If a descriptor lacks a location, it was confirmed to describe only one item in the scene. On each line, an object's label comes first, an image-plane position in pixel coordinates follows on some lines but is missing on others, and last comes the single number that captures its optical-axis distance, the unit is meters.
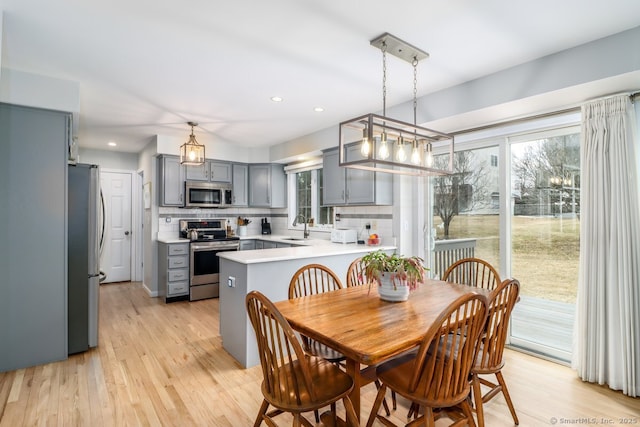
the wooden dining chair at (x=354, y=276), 2.78
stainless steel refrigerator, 3.15
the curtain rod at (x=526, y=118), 2.45
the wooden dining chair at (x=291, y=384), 1.51
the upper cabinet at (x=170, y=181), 5.06
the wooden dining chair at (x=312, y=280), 2.38
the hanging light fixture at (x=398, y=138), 1.95
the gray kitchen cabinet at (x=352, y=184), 3.96
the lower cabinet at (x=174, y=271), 4.83
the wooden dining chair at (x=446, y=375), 1.52
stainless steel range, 4.98
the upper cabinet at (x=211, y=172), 5.33
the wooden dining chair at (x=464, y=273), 2.92
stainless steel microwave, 5.27
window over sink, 5.33
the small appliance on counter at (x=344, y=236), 4.30
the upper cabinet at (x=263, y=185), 5.94
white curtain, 2.37
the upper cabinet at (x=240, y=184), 5.80
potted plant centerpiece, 2.14
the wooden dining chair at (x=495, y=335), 1.86
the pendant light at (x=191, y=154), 4.01
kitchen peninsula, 2.88
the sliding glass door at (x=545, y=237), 2.91
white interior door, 6.09
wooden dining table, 1.51
